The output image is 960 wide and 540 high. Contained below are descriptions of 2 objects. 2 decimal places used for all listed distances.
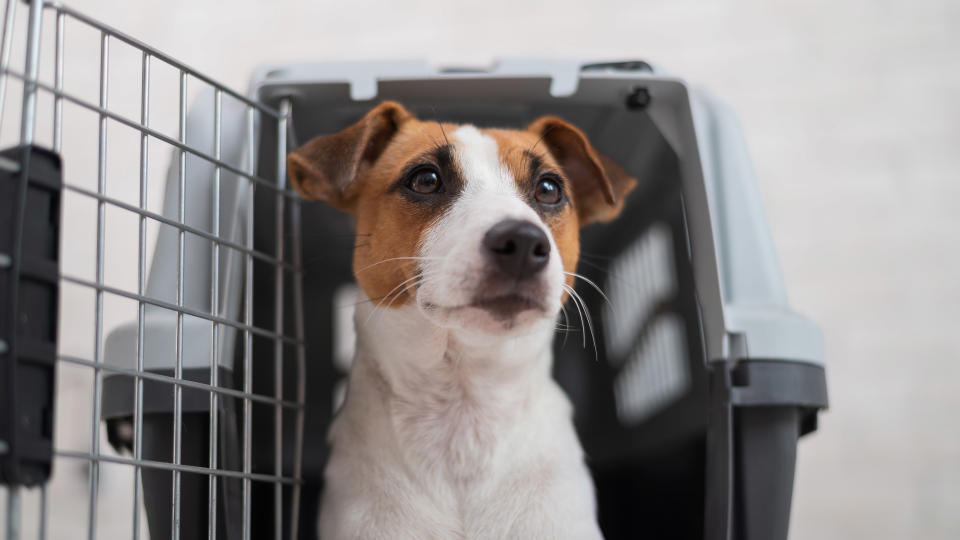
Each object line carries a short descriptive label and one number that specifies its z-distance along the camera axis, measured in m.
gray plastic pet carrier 0.67
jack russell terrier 0.77
